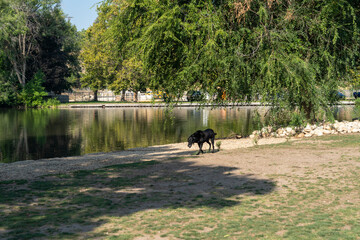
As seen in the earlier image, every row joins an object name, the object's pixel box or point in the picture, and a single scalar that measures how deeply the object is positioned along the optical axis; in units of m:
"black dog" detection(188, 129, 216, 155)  16.02
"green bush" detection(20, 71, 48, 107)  66.56
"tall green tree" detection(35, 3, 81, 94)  71.06
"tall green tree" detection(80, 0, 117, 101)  75.75
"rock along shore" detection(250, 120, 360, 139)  21.12
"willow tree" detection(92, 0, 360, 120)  18.56
